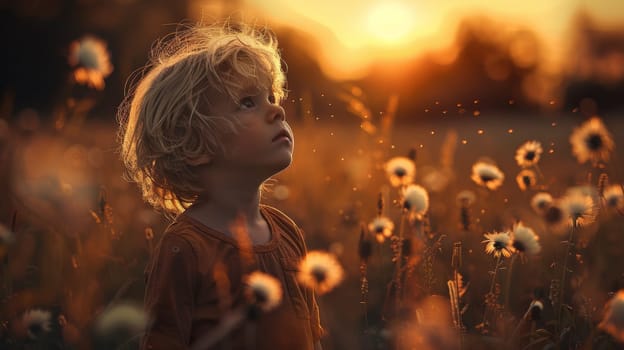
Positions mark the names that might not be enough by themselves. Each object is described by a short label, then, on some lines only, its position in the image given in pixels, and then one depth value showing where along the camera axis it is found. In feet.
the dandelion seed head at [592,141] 7.63
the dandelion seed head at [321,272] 4.93
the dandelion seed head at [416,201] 7.12
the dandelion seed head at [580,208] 7.02
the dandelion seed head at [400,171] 8.25
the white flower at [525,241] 6.21
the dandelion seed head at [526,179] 8.18
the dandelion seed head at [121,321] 6.14
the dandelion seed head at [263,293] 4.28
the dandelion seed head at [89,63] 8.14
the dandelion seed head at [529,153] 8.21
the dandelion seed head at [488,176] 8.07
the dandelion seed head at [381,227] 7.63
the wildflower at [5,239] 6.78
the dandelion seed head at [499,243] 6.29
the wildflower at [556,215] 7.09
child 5.10
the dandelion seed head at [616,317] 4.84
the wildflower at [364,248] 6.33
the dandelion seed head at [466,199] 7.68
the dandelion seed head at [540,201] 8.13
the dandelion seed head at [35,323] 6.73
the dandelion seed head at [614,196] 7.81
